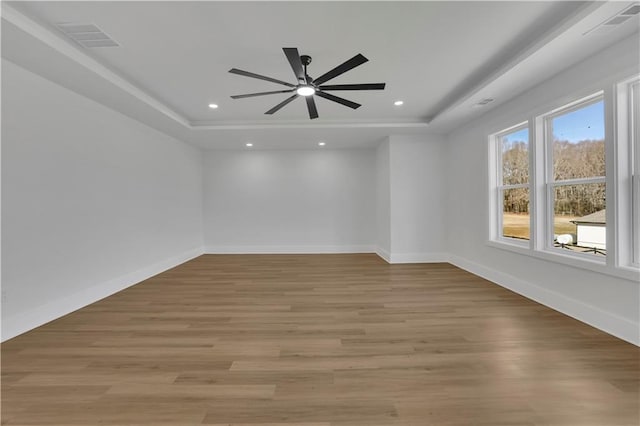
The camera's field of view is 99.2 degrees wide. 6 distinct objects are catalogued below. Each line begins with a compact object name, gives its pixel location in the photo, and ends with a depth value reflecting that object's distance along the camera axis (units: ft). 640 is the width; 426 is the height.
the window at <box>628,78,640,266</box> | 7.86
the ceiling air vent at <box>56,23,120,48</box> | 7.57
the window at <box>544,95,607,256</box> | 9.09
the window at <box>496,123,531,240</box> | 12.57
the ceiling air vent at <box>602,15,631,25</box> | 6.82
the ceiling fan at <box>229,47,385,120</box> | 7.48
